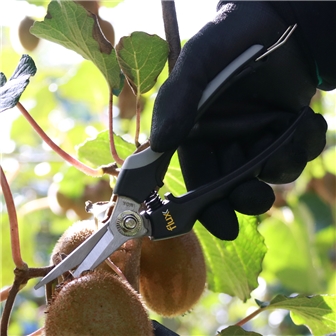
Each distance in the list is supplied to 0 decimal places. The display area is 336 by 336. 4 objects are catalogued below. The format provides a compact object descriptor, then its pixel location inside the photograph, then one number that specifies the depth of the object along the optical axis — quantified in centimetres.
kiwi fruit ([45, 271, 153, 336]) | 54
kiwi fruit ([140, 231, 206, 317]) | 64
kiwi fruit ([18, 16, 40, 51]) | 100
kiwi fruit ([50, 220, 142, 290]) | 59
